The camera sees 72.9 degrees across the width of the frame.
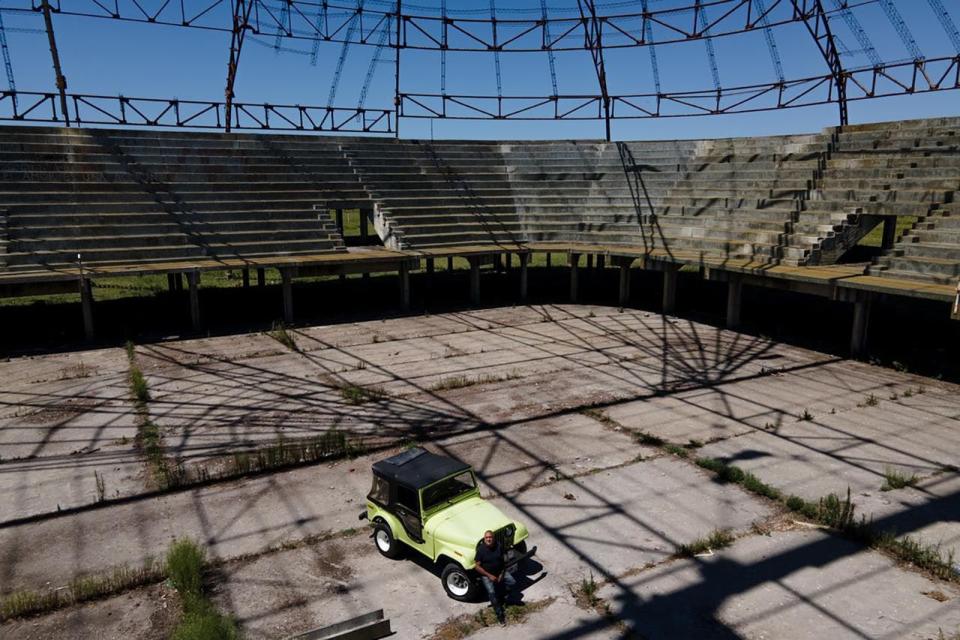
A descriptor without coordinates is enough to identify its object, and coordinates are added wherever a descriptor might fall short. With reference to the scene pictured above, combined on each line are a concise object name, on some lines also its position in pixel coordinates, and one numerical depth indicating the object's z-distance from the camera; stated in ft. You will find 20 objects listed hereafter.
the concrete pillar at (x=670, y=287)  74.54
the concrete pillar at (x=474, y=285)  80.74
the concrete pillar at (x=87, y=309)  60.18
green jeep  23.66
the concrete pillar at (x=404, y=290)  75.66
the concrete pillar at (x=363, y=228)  88.84
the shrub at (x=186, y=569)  23.98
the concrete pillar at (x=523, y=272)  82.43
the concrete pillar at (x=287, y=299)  68.23
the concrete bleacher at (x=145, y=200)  66.39
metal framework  78.12
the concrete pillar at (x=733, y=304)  67.41
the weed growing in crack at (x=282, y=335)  60.19
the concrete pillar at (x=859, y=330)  56.18
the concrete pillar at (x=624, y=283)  80.23
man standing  22.50
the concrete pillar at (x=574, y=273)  80.84
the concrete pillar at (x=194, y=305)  64.90
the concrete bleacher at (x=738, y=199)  71.00
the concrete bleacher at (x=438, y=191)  83.56
